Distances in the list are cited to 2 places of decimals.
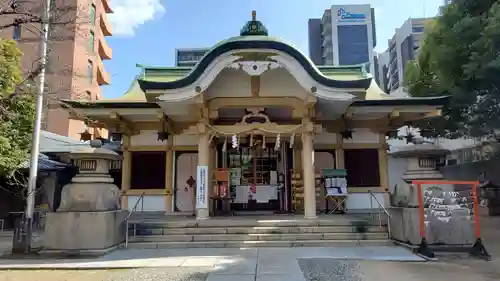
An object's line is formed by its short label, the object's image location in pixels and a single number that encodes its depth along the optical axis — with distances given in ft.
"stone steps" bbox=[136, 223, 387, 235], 26.81
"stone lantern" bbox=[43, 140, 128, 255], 23.67
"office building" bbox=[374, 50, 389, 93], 224.74
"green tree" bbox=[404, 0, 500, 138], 29.12
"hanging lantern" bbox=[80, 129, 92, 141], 38.88
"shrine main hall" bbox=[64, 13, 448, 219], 28.71
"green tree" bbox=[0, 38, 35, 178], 33.35
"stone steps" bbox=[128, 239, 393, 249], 25.43
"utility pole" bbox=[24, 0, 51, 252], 24.48
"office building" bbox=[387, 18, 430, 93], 183.42
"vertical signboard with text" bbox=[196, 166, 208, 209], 29.73
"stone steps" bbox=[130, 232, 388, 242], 26.16
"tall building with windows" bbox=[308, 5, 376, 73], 221.66
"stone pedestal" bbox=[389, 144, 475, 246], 22.97
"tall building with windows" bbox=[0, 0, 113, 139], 77.82
